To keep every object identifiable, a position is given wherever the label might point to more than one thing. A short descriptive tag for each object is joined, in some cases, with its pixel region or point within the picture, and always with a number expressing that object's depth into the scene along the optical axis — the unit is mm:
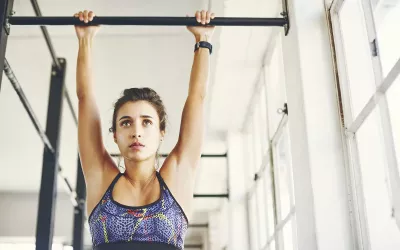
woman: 1305
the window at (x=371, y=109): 1363
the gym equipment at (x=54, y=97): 1614
